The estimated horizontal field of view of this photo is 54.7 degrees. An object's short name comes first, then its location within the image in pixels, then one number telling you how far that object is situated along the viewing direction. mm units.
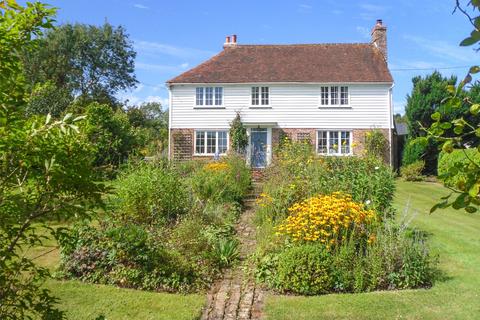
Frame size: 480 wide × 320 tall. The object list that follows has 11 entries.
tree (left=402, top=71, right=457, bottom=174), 25609
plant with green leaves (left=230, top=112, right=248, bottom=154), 25469
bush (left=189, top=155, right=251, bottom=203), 12578
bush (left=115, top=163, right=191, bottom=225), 9789
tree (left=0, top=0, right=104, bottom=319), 2463
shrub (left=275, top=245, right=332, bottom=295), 7043
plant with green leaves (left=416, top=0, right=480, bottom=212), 1604
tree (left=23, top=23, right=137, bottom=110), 41125
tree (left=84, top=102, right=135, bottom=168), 18370
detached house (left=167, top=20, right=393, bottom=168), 25797
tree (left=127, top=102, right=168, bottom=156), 20458
